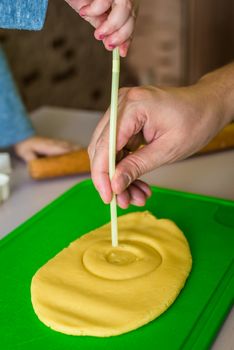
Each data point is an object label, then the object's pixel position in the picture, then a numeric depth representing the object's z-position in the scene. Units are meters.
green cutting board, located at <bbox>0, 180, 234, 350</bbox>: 0.65
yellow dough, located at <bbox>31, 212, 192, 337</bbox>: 0.67
